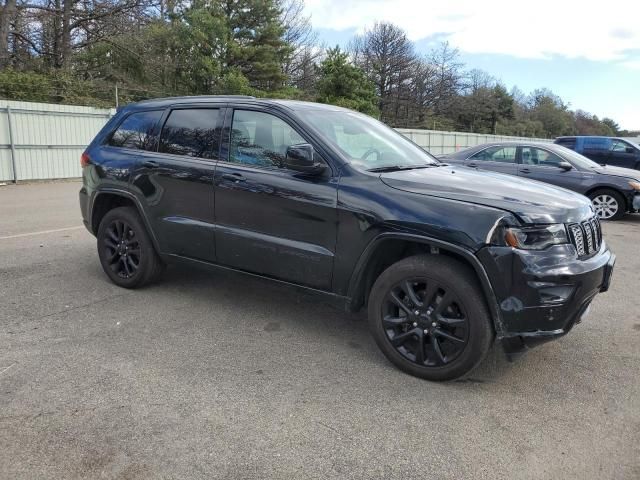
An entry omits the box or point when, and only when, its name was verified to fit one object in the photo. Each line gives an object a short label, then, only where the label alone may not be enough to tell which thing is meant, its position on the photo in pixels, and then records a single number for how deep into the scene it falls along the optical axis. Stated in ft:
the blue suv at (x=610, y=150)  46.80
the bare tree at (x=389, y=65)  162.40
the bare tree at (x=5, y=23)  71.31
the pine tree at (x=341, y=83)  97.55
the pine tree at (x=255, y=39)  87.10
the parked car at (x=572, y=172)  32.50
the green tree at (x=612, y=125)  278.87
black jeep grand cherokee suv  10.02
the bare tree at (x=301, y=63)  129.18
